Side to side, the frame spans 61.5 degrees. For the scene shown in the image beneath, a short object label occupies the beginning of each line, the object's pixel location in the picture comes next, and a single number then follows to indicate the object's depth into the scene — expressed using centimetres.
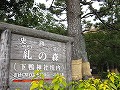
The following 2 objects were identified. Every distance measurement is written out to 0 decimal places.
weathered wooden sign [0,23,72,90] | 134
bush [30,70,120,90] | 91
